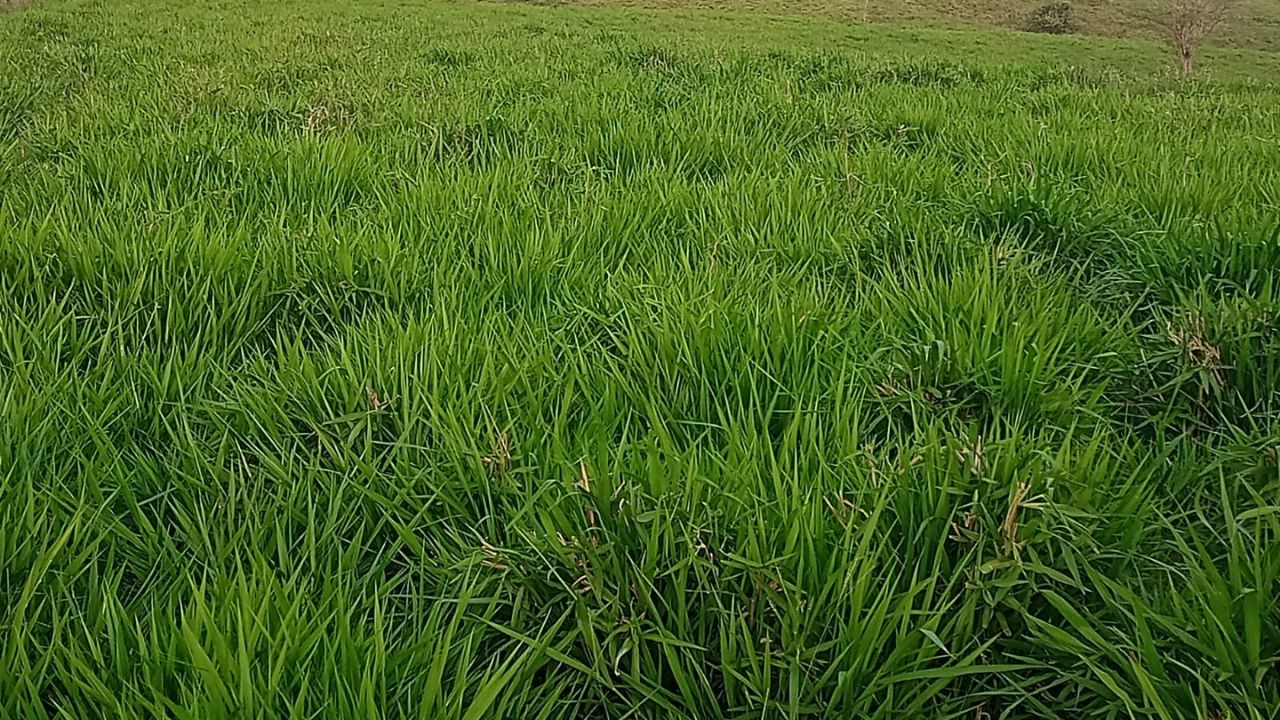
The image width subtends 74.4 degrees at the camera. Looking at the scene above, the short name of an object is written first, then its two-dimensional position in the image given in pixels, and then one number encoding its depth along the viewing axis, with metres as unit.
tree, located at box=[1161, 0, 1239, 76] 27.19
